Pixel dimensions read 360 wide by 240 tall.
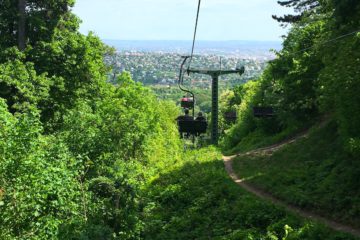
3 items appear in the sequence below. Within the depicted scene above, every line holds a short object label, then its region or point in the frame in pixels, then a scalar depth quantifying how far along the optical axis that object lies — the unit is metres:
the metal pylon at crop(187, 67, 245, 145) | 28.91
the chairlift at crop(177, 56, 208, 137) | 28.81
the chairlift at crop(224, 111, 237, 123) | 53.46
